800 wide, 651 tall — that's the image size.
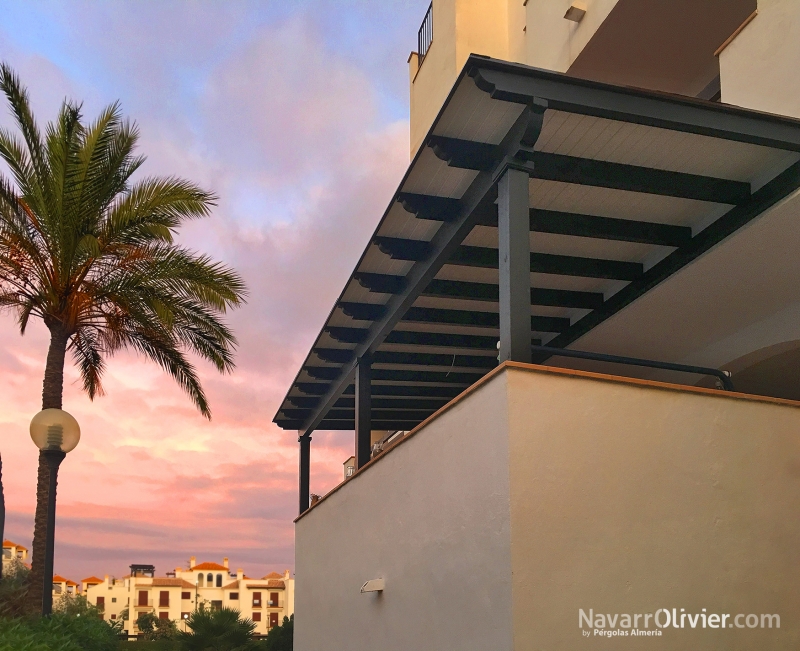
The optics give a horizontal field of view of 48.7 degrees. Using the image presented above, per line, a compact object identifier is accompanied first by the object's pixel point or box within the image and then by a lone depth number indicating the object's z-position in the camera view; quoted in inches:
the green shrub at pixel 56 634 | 431.2
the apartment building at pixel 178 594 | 2977.4
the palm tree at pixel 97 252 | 562.9
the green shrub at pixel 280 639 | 904.3
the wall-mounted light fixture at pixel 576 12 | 417.4
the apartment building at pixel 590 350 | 205.5
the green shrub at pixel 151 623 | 1941.6
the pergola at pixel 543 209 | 222.2
